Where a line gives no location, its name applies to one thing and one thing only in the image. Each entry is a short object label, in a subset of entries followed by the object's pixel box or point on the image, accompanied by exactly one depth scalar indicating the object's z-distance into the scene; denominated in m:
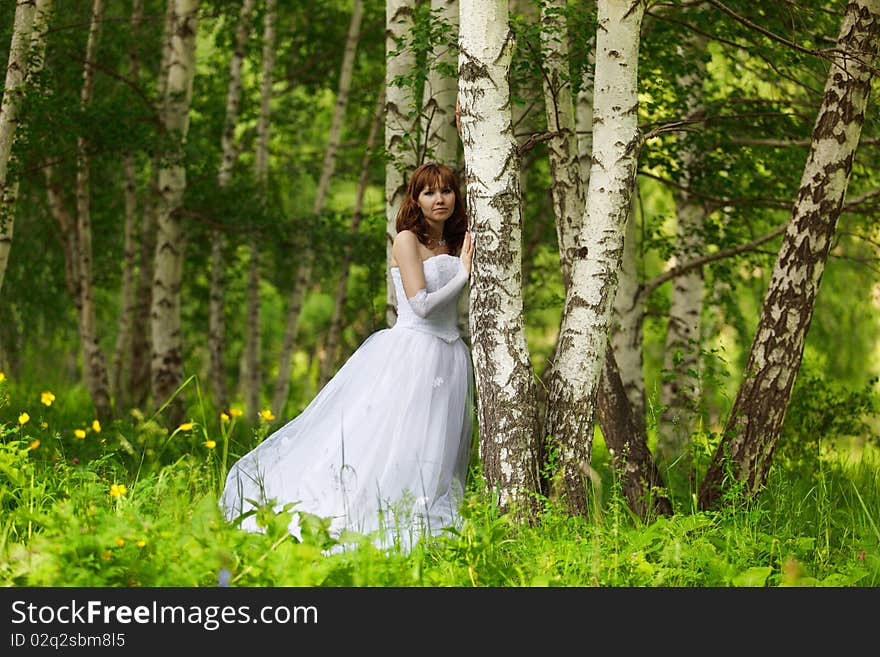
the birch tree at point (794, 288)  11.59
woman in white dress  11.48
